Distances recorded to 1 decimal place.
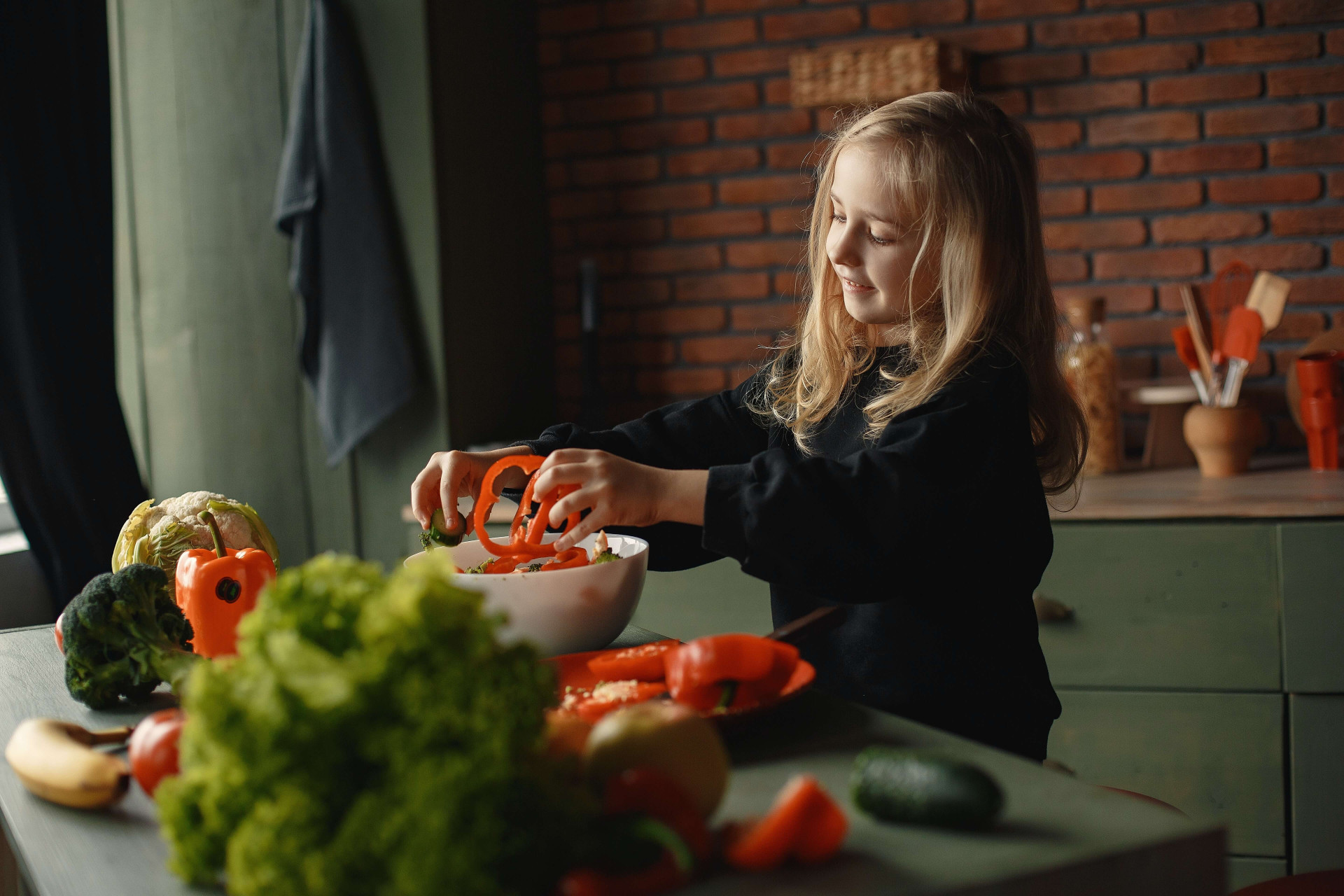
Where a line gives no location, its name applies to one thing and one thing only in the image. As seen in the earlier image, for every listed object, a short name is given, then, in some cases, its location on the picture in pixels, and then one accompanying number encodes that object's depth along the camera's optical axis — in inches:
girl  41.8
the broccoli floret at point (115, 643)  42.6
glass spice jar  91.5
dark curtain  91.0
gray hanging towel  94.7
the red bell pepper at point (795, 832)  25.7
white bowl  42.4
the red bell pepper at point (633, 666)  39.3
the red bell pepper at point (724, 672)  34.9
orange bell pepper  45.7
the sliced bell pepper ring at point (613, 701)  34.9
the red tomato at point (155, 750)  32.0
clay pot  87.8
